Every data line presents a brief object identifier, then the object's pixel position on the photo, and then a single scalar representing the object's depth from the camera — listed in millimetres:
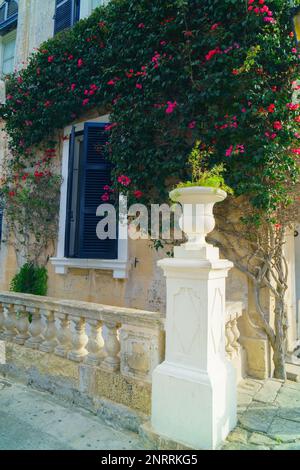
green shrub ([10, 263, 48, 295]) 5398
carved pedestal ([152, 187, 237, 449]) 2059
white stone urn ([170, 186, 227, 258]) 2240
